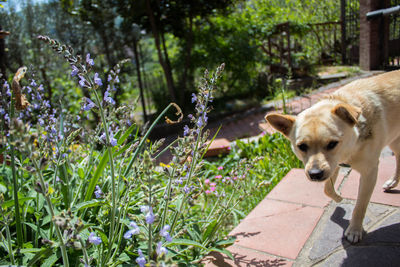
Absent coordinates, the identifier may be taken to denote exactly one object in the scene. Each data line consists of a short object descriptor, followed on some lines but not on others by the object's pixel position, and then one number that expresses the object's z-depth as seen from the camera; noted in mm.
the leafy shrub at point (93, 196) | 996
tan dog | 2021
